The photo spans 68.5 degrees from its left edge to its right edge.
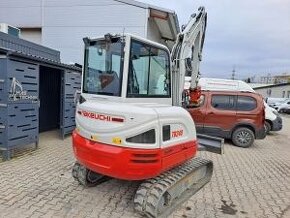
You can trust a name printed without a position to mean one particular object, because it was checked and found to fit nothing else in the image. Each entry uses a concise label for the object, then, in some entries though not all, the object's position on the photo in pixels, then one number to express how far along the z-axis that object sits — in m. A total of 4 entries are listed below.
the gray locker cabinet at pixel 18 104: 4.49
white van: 7.94
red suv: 7.06
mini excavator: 2.77
